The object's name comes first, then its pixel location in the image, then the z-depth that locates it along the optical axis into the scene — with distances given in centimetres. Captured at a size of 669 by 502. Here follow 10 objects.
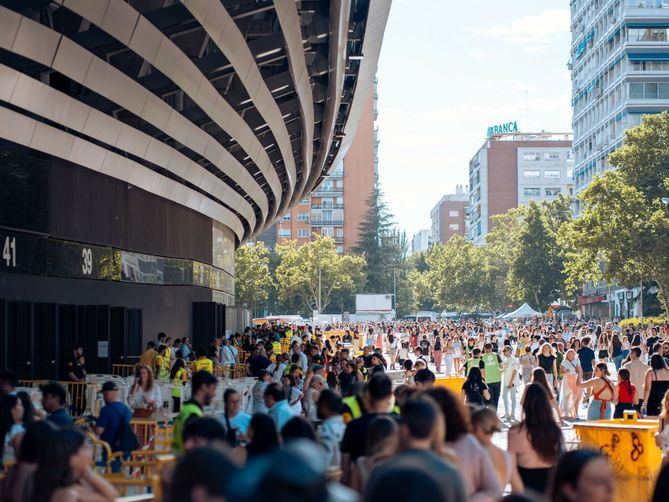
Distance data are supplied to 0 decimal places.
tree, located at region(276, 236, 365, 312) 12406
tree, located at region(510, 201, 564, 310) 10712
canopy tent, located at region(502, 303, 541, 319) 8312
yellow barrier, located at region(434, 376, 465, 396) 2525
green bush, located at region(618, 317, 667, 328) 6440
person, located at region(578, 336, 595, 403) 2588
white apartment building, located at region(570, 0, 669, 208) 9819
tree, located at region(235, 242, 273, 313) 10376
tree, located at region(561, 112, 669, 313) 5728
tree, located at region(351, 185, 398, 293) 14862
